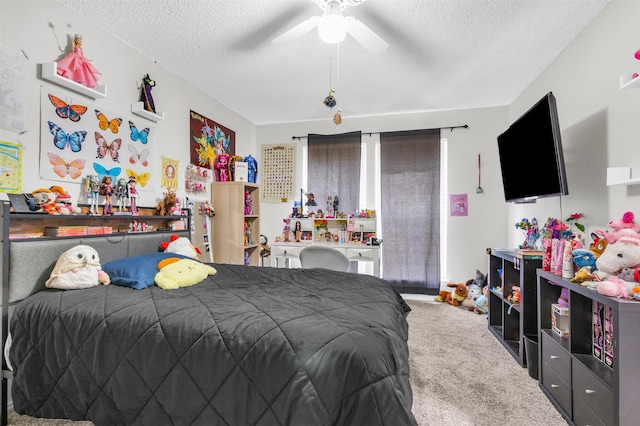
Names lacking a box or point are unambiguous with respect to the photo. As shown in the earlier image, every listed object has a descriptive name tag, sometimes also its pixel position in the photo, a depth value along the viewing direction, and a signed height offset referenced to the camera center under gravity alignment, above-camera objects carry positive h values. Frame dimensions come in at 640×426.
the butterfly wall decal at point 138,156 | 2.61 +0.50
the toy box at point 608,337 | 1.50 -0.61
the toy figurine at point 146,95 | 2.69 +1.04
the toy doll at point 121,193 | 2.41 +0.16
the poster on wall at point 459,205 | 4.11 +0.12
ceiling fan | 1.76 +1.15
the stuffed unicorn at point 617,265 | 1.37 -0.25
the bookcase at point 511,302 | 2.29 -0.72
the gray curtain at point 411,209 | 4.14 +0.07
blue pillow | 1.86 -0.38
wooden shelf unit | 3.64 -0.11
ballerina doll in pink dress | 2.02 +0.98
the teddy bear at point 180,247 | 2.56 -0.30
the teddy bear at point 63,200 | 1.93 +0.08
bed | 1.08 -0.57
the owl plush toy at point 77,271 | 1.73 -0.35
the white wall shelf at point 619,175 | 1.73 +0.23
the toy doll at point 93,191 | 2.19 +0.15
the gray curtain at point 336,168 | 4.38 +0.66
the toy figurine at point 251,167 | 4.07 +0.62
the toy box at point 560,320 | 1.83 -0.65
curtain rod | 4.08 +1.17
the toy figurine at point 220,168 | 3.80 +0.57
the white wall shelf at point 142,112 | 2.59 +0.87
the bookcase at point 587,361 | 1.28 -0.75
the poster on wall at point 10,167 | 1.74 +0.26
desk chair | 2.96 -0.44
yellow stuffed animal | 1.90 -0.40
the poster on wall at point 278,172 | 4.67 +0.63
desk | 3.80 -0.49
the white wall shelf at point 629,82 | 1.53 +0.68
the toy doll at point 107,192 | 2.27 +0.15
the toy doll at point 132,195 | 2.50 +0.14
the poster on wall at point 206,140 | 3.40 +0.89
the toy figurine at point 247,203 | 3.90 +0.13
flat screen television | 2.05 +0.47
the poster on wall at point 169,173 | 2.98 +0.39
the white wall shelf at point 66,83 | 1.91 +0.85
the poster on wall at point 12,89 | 1.74 +0.72
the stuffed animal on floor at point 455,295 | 3.77 -1.02
